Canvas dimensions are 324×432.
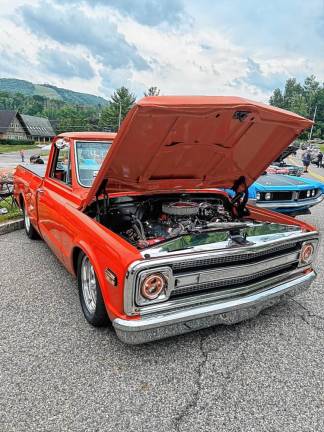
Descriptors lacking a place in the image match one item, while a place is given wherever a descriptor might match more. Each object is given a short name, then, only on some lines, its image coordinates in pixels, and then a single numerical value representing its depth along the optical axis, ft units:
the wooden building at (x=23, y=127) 231.30
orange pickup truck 7.54
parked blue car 19.60
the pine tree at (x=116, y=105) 226.58
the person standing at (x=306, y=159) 65.16
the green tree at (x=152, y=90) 192.90
